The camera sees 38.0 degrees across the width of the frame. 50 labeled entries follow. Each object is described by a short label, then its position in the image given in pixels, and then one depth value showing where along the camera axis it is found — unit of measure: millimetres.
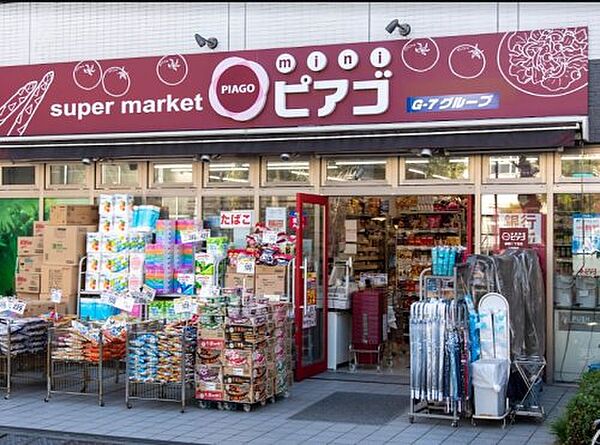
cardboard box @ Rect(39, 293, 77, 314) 13055
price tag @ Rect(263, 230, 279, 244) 12195
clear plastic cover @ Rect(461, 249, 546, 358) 9406
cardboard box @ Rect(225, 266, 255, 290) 11984
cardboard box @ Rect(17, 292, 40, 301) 13484
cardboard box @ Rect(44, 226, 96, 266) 13180
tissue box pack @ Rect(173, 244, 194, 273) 12688
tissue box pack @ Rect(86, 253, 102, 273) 13055
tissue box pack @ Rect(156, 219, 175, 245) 12734
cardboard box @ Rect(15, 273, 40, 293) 13500
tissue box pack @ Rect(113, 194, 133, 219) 13117
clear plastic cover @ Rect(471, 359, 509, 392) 8766
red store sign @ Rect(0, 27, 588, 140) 11031
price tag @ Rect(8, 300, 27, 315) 11180
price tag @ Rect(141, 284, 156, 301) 11922
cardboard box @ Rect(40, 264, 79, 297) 13180
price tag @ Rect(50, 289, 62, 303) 11914
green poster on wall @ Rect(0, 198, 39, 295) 14289
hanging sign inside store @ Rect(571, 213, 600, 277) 11273
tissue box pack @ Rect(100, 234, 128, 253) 12922
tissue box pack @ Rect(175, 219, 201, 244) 12750
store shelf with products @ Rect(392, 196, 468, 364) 14461
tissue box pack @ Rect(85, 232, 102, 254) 13070
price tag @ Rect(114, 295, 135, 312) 10883
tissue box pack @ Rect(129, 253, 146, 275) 12789
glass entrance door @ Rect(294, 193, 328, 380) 11680
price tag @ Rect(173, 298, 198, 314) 11250
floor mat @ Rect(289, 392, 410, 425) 9500
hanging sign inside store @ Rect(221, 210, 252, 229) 12672
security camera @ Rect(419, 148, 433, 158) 11436
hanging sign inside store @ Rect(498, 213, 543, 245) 11484
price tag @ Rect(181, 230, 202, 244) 12719
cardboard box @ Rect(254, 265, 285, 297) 11828
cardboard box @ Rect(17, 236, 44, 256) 13570
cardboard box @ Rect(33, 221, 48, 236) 13562
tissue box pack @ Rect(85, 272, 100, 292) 13039
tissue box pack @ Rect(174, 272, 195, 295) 12531
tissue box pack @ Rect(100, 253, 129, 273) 12914
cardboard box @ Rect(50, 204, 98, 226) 13328
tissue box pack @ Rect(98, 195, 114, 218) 13195
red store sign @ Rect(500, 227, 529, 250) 11523
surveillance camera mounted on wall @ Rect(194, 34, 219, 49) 12708
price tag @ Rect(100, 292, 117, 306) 11094
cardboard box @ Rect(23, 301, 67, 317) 11875
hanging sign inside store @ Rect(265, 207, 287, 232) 12492
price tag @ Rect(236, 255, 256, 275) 11992
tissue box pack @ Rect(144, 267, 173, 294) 12617
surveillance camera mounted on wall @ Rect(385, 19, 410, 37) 11665
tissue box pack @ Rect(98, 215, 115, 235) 13117
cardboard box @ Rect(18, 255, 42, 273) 13547
